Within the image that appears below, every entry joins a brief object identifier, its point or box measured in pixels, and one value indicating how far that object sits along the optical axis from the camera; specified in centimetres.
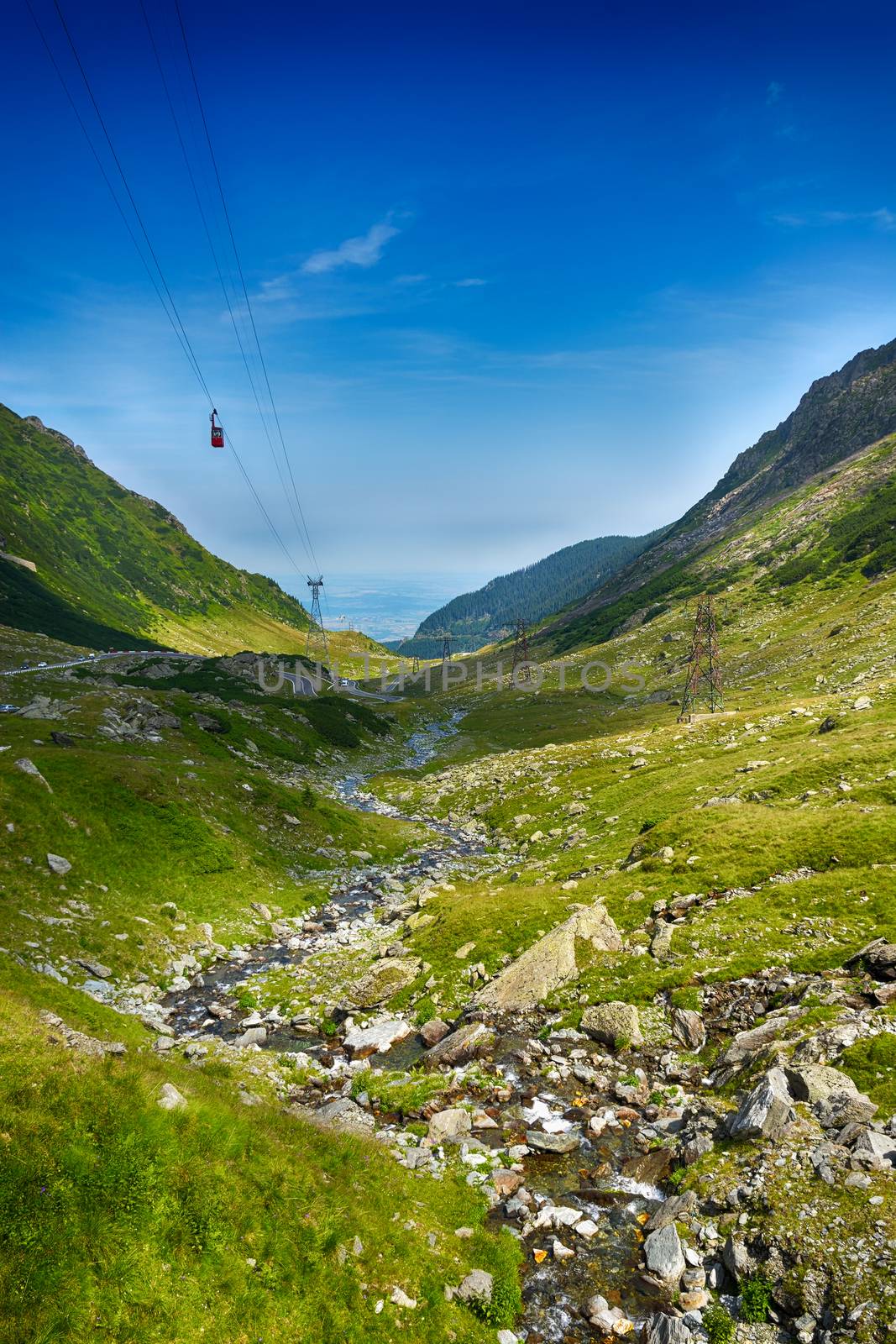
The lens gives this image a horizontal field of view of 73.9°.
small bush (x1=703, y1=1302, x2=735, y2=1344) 1003
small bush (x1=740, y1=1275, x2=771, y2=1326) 1006
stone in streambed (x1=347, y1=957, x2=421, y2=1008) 2580
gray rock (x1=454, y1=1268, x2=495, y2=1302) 1172
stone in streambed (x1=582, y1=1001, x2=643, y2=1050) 1930
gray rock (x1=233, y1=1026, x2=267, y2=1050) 2261
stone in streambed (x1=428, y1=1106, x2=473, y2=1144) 1670
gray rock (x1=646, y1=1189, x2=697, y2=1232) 1267
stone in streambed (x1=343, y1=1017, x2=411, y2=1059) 2223
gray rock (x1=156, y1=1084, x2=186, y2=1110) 1223
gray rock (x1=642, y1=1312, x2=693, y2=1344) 1029
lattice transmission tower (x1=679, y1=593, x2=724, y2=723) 7449
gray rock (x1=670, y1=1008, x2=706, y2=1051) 1833
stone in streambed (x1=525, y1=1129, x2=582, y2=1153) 1573
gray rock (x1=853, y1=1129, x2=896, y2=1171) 1118
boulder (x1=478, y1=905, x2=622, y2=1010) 2306
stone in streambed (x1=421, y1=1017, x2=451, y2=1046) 2227
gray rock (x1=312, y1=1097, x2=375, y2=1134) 1655
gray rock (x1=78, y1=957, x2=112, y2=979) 2416
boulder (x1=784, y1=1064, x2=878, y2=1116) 1288
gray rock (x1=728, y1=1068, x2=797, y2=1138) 1303
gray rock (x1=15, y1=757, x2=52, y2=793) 3186
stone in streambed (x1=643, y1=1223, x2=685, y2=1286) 1165
